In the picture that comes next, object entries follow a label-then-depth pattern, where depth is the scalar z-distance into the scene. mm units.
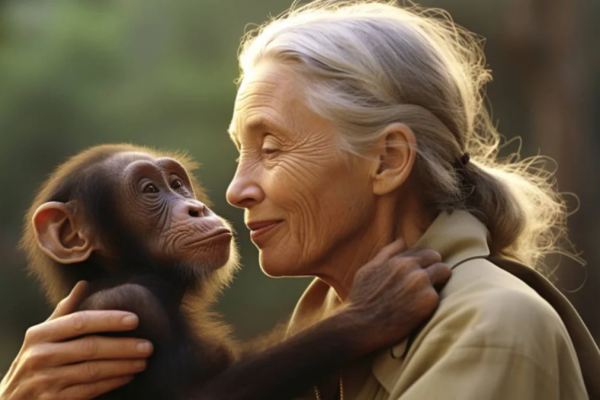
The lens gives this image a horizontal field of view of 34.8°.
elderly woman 2623
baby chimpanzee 2625
